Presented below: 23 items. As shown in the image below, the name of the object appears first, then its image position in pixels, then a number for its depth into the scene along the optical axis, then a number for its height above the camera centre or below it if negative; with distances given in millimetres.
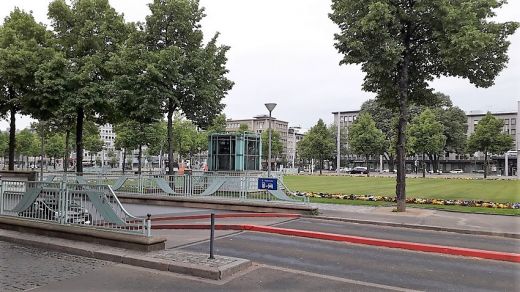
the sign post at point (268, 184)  16488 -854
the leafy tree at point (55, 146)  78650 +2538
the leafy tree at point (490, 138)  55906 +3120
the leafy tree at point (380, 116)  97000 +10299
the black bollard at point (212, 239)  8462 -1515
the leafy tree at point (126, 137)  47594 +2578
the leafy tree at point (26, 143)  72000 +2789
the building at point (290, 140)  173000 +8733
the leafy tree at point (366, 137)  65750 +3661
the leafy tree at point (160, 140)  52281 +2597
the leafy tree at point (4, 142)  73625 +2976
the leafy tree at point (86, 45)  24078 +6598
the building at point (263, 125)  151112 +13380
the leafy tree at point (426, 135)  60625 +3730
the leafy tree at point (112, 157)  115562 +875
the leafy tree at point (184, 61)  21781 +4976
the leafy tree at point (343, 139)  115625 +5838
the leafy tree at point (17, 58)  23453 +5429
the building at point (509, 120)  102375 +9890
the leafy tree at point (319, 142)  73312 +3219
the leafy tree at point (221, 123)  62194 +5525
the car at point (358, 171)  83462 -1804
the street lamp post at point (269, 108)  19639 +2391
